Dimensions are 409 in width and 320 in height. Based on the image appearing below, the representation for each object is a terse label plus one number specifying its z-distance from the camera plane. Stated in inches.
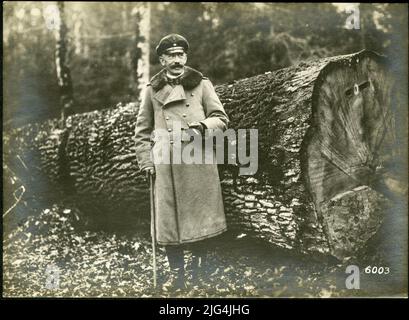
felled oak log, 167.8
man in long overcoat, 172.9
